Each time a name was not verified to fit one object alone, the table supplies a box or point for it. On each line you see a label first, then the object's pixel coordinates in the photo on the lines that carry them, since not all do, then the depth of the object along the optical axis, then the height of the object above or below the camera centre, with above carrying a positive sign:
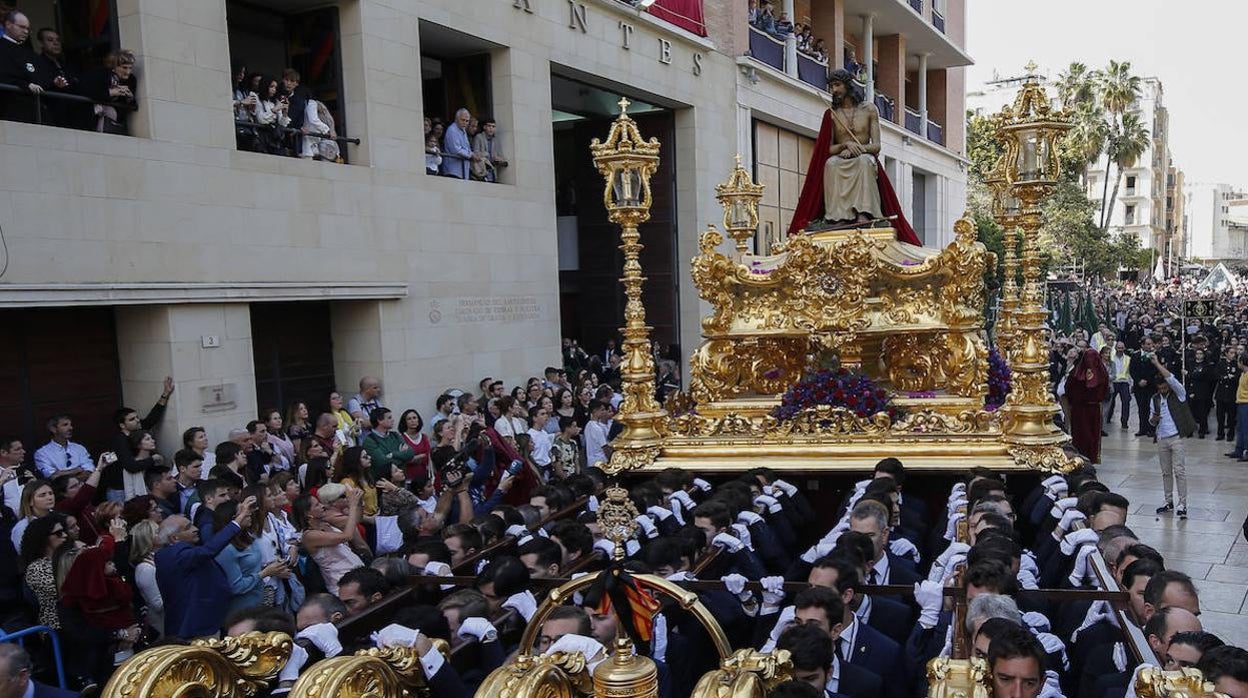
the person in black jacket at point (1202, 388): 15.14 -2.03
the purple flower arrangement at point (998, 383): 10.23 -1.24
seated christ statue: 10.31 +1.22
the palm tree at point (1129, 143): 53.28 +7.08
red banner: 17.94 +5.28
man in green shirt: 9.04 -1.52
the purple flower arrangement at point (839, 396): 8.87 -1.14
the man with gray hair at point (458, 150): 13.93 +2.08
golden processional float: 8.15 -0.67
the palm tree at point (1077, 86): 54.41 +10.65
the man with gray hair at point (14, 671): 3.57 -1.41
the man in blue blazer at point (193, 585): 5.47 -1.69
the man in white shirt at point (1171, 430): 10.17 -1.79
